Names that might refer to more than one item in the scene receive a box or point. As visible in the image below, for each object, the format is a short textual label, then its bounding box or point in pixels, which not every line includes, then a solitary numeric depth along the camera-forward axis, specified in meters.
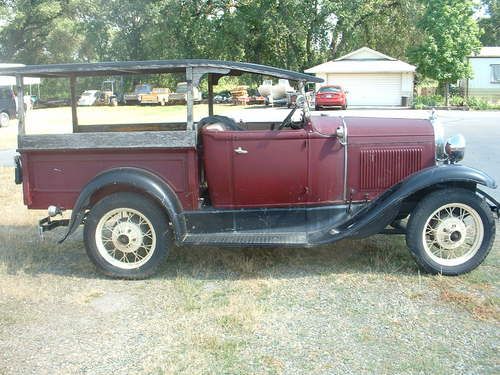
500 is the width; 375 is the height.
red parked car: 30.10
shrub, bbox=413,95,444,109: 31.81
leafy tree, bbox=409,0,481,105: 31.91
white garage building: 34.91
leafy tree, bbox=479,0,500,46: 54.97
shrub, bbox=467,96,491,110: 30.19
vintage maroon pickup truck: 4.62
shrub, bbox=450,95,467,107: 31.72
